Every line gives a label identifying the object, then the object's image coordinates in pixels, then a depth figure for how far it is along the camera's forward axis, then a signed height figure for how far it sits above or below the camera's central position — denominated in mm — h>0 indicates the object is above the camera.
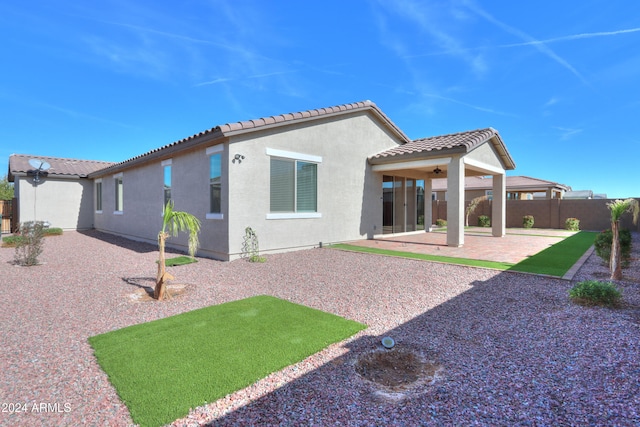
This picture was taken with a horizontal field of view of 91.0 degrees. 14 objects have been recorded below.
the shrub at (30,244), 8625 -1036
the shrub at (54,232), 16572 -1314
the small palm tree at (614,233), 6770 -453
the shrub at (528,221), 22231 -706
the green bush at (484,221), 23609 -777
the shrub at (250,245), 9508 -1135
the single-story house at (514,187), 26672 +2101
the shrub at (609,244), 7664 -813
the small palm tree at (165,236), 5660 -529
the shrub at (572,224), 20234 -812
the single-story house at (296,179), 9539 +1152
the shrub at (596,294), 5086 -1347
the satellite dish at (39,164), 16919 +2297
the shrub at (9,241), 12884 -1443
